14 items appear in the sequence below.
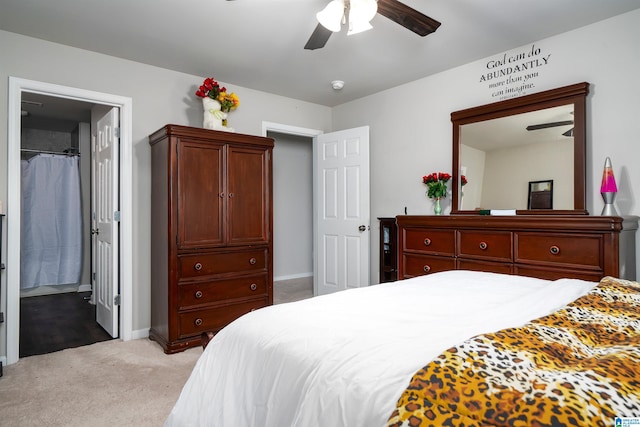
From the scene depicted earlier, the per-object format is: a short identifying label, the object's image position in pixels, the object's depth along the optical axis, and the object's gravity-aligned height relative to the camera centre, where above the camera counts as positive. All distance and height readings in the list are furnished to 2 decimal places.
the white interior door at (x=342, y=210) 4.15 +0.03
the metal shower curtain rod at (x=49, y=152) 4.92 +0.85
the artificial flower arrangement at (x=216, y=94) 3.36 +1.10
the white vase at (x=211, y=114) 3.34 +0.90
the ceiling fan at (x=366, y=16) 1.89 +1.05
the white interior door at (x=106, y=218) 3.32 -0.04
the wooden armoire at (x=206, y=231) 3.02 -0.15
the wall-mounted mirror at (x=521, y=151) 2.75 +0.50
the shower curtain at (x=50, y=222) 4.98 -0.11
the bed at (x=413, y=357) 0.61 -0.32
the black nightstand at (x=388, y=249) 3.87 -0.39
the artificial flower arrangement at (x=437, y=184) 3.51 +0.27
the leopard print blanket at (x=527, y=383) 0.54 -0.29
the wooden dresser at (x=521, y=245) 2.23 -0.23
